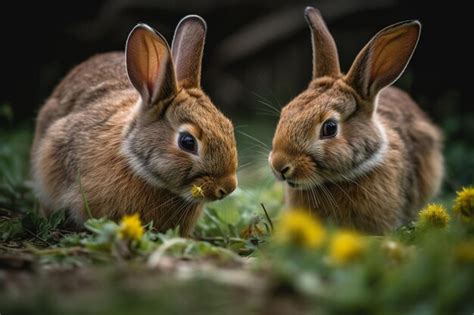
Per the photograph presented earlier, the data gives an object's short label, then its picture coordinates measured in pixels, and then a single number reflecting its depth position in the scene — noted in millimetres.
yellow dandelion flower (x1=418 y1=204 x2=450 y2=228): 3879
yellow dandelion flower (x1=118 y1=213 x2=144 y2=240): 3363
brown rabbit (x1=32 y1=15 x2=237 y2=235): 4355
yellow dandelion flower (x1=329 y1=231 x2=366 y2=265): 2576
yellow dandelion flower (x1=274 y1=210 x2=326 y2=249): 2514
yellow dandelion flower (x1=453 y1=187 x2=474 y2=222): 3783
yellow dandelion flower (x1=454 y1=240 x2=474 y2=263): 2625
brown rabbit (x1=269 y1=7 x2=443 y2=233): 4758
